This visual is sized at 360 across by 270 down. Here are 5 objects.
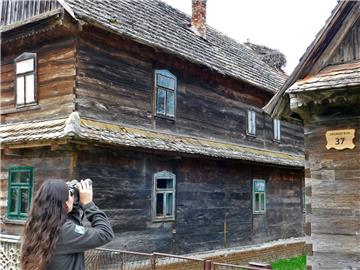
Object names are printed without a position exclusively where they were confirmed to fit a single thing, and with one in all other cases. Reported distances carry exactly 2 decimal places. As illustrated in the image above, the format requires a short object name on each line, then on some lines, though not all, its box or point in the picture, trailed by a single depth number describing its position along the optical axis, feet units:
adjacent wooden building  23.08
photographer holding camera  10.13
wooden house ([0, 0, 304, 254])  35.01
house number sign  23.49
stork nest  83.56
